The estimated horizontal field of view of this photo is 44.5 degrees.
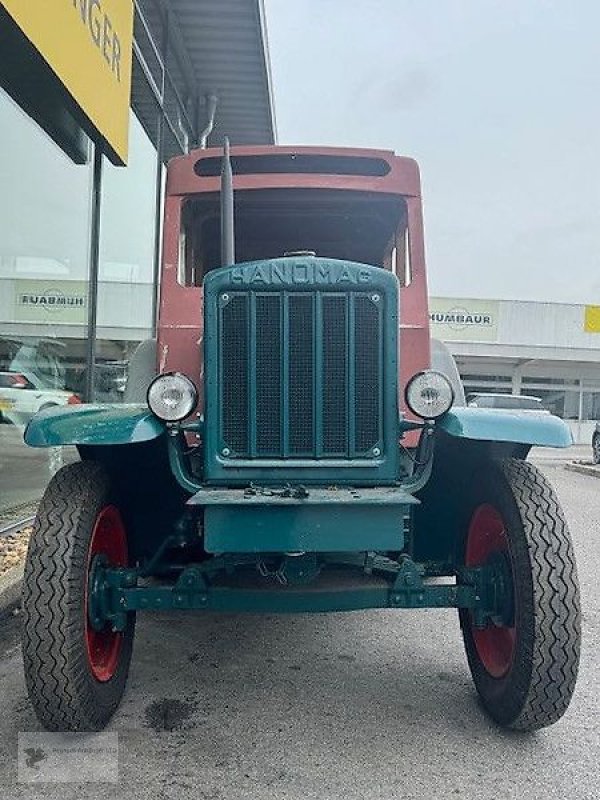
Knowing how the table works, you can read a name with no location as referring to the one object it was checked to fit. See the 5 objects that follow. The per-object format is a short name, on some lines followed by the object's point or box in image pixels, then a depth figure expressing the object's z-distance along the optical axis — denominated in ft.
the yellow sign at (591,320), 92.79
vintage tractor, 8.55
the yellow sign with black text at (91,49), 15.66
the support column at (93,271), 23.13
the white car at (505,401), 65.77
